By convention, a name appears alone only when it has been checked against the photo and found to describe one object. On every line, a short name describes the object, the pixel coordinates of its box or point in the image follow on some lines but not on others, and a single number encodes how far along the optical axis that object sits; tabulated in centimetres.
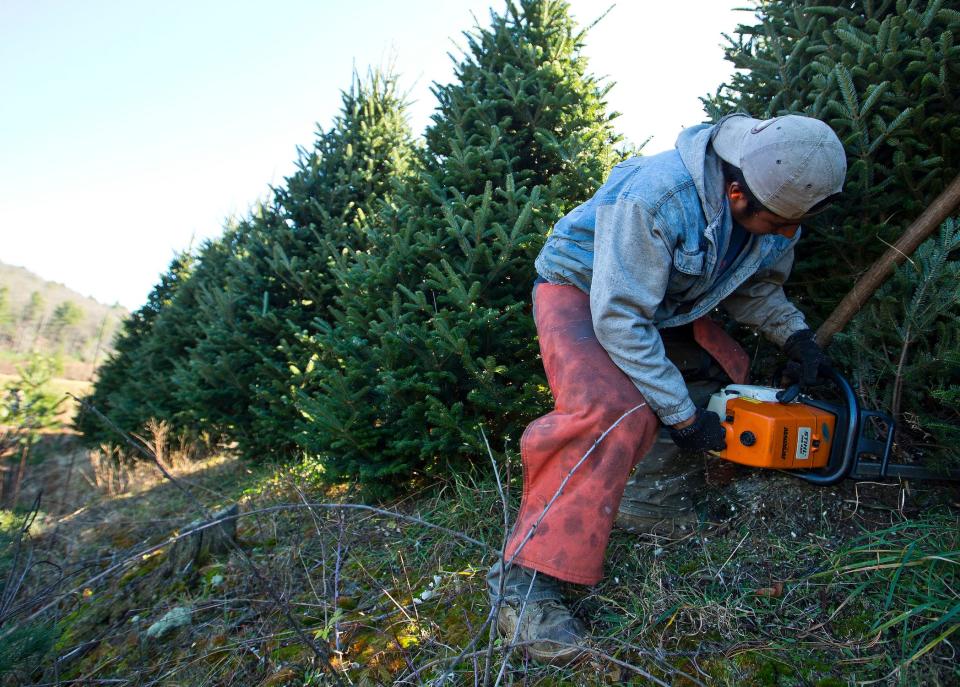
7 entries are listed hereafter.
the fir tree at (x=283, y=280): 539
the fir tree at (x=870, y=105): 236
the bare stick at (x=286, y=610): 165
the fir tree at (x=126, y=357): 910
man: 196
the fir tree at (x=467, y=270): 317
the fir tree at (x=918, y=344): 217
